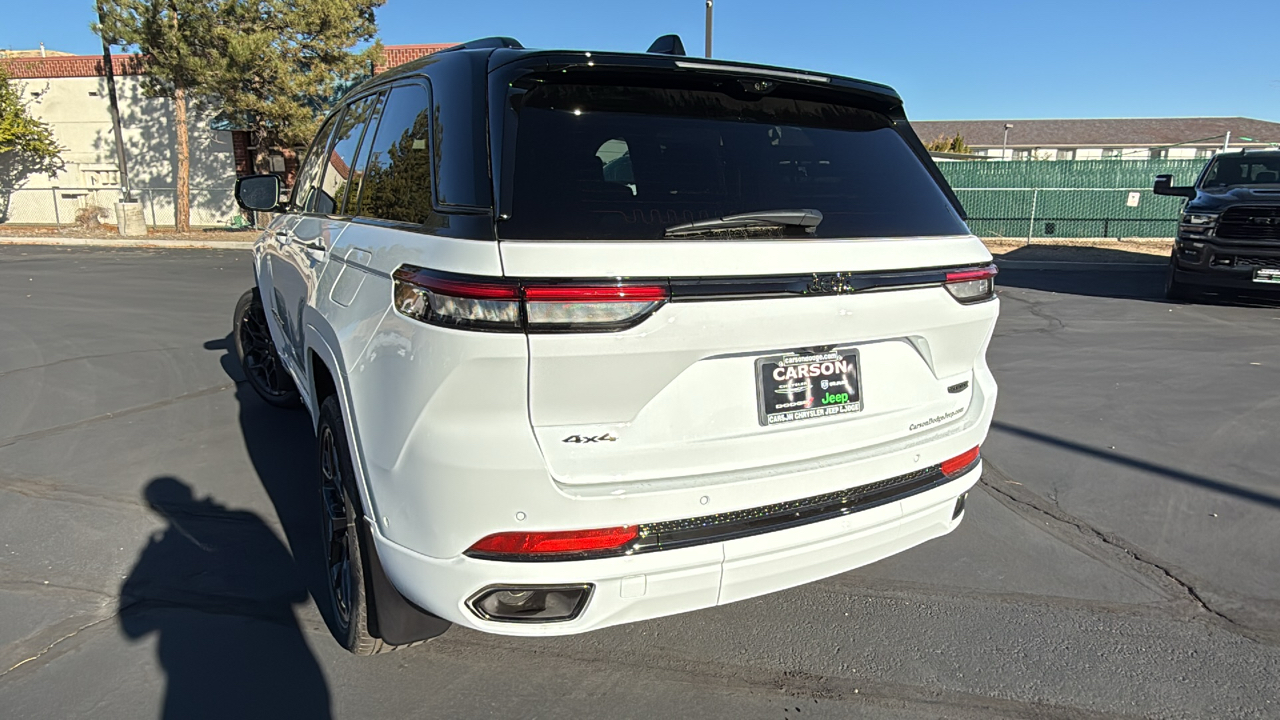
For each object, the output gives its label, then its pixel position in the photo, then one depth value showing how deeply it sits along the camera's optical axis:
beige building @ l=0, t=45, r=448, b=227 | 26.12
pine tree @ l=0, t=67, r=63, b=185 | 25.39
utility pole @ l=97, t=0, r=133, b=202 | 21.38
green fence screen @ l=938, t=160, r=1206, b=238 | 19.59
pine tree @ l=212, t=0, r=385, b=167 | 19.48
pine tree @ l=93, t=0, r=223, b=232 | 19.38
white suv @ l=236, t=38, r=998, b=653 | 1.93
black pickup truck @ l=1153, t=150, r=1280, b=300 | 9.12
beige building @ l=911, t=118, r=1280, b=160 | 45.65
